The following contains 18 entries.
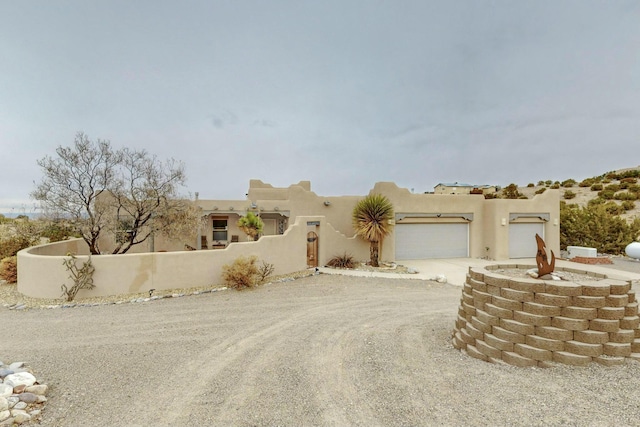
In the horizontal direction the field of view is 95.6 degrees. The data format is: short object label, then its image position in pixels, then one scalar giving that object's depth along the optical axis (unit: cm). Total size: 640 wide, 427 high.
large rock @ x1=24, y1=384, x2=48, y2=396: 408
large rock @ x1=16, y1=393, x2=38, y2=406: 387
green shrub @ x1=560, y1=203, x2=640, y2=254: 1941
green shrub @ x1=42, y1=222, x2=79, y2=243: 1175
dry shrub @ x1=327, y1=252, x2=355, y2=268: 1466
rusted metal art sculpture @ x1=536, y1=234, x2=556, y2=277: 553
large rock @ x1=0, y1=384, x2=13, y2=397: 382
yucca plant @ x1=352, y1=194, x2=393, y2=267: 1462
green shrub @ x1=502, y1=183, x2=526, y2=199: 3776
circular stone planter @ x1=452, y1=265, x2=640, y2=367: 446
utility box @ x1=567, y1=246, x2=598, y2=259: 1708
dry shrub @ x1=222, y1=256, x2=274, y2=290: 1055
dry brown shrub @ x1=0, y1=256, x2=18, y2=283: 1113
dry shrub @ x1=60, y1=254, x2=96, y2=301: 928
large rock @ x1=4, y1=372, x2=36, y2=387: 412
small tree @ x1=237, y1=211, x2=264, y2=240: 1493
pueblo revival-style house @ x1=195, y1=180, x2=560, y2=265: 1731
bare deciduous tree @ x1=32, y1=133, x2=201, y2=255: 1164
